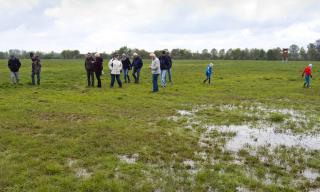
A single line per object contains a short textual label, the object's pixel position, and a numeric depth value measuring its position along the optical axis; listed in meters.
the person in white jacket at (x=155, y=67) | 17.31
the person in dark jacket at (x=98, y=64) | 19.03
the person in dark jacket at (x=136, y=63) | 21.85
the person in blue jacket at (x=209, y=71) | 23.04
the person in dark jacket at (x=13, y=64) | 19.73
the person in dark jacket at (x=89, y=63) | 19.16
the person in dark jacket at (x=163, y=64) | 19.03
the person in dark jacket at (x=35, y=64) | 19.42
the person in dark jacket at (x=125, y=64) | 22.03
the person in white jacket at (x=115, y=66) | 18.89
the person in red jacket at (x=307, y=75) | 21.17
